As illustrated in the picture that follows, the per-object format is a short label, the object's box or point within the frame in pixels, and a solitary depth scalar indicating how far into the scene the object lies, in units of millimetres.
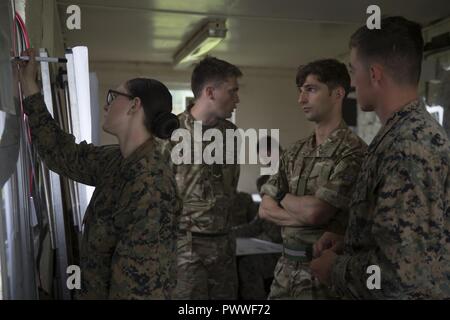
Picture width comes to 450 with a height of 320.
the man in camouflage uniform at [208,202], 1825
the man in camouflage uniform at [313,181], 1586
